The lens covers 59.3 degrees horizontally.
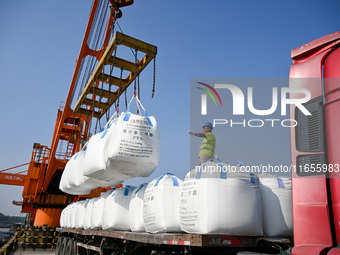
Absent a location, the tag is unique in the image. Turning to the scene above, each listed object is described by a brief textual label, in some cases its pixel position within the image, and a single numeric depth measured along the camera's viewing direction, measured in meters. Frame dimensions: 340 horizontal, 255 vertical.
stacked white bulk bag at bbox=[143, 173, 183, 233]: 3.60
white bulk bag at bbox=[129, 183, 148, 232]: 4.25
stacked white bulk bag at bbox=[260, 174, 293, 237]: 3.33
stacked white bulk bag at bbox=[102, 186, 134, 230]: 4.73
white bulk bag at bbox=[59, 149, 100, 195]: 5.54
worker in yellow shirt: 5.20
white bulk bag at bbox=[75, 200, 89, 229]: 6.80
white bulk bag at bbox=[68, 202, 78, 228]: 7.57
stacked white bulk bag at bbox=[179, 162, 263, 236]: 2.97
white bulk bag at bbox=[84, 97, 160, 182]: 4.01
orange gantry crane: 8.77
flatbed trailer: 2.95
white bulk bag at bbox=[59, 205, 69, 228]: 8.97
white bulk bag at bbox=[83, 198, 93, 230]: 6.10
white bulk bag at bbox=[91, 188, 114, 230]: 5.52
